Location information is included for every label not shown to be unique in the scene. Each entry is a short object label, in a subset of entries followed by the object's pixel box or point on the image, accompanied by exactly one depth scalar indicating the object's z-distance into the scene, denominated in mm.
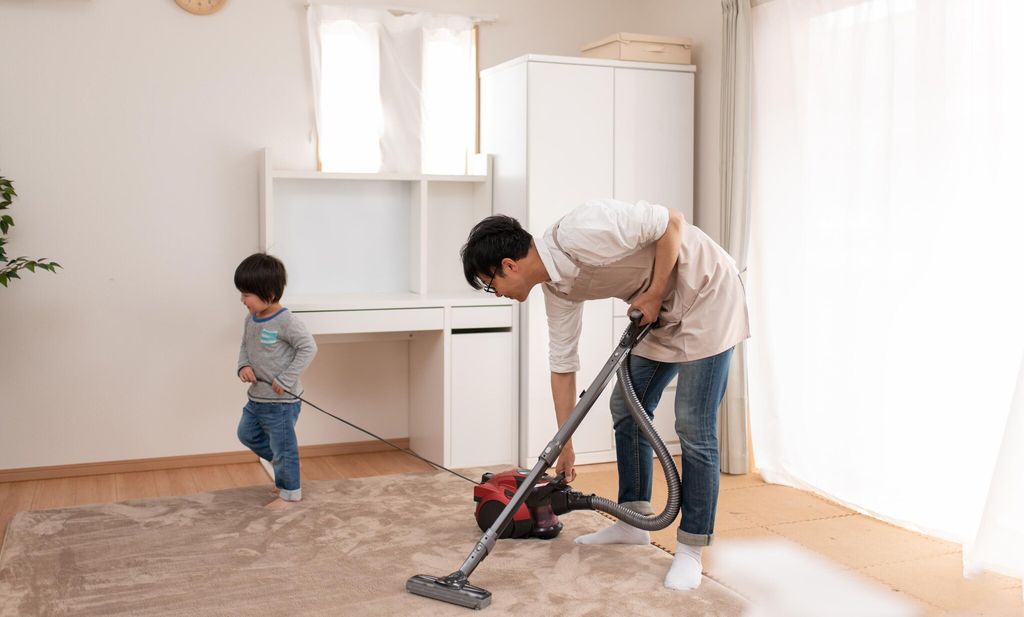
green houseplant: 3338
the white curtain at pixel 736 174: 3656
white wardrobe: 3787
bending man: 2336
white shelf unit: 3787
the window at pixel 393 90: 3986
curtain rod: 3988
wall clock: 3758
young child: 3258
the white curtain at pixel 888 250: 2775
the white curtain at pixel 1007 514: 2535
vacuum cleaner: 2404
